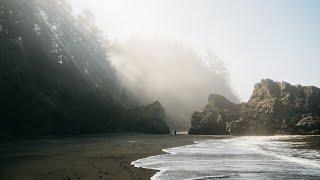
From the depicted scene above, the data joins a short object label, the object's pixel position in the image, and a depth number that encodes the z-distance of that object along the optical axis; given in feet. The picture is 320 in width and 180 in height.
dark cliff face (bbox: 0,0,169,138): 201.36
